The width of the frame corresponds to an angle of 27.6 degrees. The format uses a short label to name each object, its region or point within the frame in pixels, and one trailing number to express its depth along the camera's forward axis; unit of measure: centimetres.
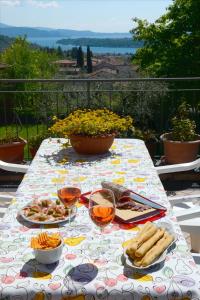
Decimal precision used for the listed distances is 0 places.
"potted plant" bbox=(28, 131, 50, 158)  481
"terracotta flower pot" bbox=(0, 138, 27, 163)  469
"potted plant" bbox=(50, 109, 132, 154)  282
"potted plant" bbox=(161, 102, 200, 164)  457
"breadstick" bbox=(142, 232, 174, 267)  142
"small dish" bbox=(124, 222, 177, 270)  140
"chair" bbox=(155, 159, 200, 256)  230
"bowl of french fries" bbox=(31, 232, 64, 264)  142
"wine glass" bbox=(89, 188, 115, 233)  154
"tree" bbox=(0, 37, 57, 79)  2920
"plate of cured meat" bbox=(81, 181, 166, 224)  181
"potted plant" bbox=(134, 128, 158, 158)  495
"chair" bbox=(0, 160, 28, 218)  291
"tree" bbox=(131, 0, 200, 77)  1477
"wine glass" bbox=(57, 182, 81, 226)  178
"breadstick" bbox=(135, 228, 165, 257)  145
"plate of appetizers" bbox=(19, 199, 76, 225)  178
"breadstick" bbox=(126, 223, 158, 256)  147
